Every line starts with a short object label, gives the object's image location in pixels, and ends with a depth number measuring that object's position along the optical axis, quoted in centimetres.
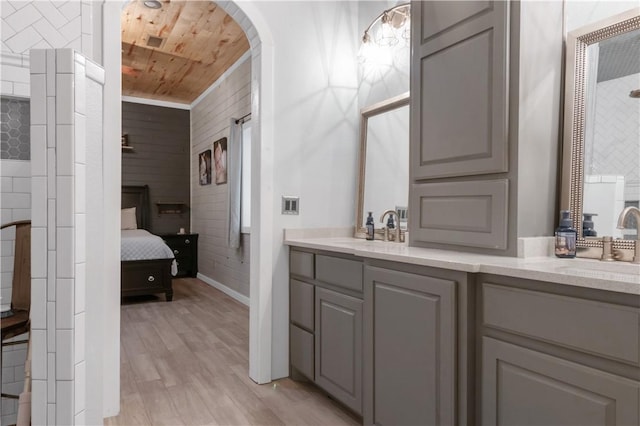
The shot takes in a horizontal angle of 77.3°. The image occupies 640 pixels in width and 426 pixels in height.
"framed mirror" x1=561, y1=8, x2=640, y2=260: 149
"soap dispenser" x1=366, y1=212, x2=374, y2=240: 257
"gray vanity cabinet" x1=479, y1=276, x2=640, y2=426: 103
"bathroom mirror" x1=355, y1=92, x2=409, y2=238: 242
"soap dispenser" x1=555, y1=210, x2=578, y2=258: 155
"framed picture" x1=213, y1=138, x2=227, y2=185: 552
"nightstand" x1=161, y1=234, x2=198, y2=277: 620
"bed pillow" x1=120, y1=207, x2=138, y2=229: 604
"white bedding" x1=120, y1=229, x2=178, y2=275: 465
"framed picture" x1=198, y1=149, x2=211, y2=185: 618
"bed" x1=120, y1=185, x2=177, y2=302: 463
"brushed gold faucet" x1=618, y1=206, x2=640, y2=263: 142
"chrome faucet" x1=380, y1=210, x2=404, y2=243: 243
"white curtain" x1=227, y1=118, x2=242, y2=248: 490
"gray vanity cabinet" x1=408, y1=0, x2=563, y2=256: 159
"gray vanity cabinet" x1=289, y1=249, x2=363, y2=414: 201
